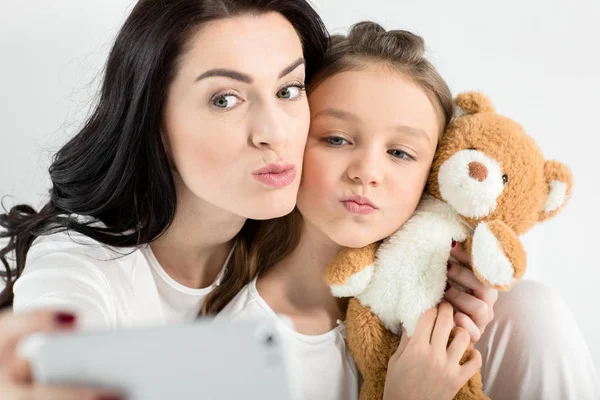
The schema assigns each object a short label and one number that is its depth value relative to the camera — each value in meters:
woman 1.29
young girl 1.32
